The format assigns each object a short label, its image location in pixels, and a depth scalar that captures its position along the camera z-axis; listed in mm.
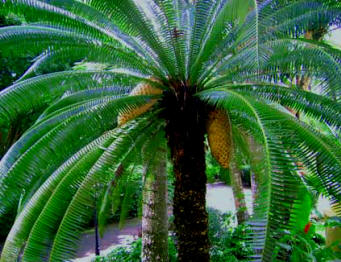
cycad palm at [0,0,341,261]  2318
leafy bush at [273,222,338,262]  2337
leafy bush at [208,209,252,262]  5440
